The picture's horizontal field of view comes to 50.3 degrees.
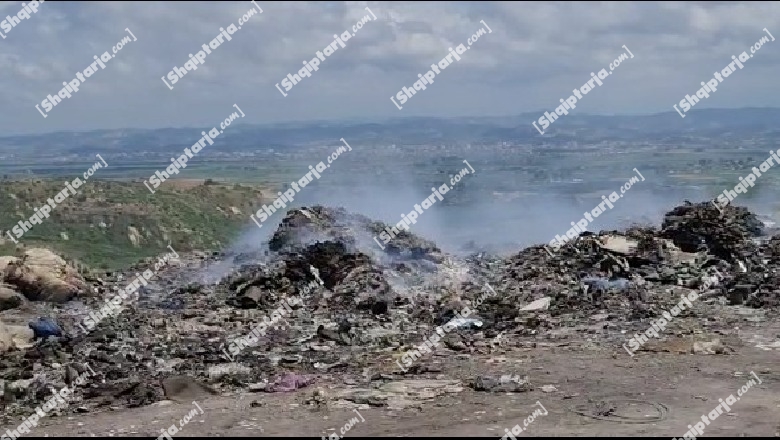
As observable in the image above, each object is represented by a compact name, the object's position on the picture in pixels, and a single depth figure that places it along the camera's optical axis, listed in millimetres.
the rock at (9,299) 18047
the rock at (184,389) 10852
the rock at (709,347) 12516
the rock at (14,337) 14048
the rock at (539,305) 16248
